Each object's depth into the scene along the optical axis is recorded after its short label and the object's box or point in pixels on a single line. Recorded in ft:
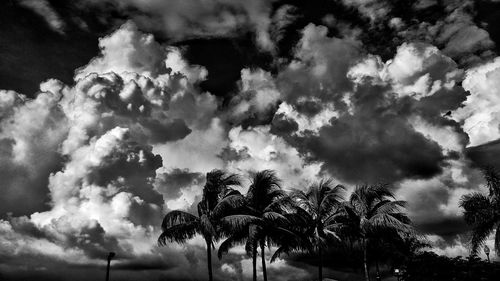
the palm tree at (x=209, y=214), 93.25
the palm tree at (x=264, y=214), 97.67
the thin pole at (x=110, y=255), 115.68
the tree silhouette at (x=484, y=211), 90.07
